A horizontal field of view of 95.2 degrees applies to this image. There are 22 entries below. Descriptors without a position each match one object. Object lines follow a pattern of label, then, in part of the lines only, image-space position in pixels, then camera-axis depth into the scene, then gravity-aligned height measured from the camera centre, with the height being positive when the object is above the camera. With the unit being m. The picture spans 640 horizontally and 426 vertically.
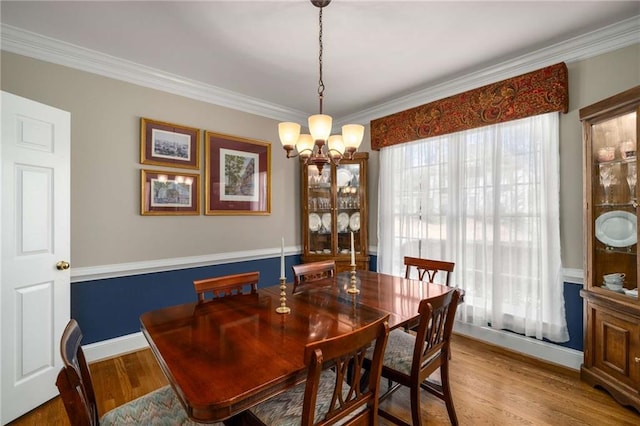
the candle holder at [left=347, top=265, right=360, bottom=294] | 2.01 -0.53
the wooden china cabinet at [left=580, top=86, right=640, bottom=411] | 1.91 -0.22
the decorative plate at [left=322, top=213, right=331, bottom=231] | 3.88 -0.11
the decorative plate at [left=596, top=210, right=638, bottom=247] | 1.97 -0.11
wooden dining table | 0.97 -0.56
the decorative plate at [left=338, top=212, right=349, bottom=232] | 3.86 -0.13
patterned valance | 2.37 +1.01
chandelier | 1.84 +0.50
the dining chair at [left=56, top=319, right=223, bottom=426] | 0.93 -0.72
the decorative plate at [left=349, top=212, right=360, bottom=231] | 3.81 -0.11
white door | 1.86 -0.24
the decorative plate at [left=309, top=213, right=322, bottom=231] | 3.91 -0.12
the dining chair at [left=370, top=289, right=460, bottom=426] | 1.49 -0.83
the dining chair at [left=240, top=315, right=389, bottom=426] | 0.99 -0.73
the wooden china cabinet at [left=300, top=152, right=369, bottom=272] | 3.74 +0.01
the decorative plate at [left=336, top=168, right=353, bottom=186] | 3.86 +0.48
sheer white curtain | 2.45 -0.04
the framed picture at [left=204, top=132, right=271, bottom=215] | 3.18 +0.44
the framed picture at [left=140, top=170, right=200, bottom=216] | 2.77 +0.20
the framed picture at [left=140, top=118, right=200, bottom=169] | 2.77 +0.68
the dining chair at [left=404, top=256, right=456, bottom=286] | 2.42 -0.46
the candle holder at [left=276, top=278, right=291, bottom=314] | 1.63 -0.53
